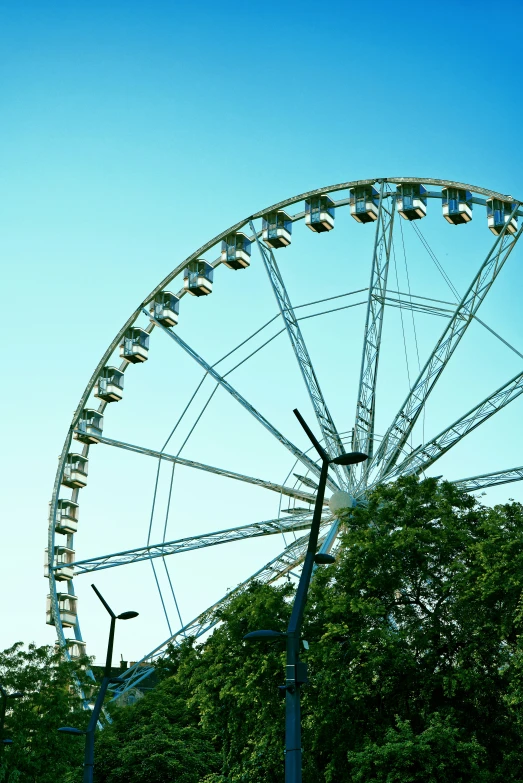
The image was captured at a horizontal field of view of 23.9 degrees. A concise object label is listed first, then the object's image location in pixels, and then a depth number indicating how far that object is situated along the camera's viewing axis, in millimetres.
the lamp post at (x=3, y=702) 40312
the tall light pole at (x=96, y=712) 30873
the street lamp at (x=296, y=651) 19859
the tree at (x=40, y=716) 43688
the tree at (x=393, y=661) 31250
